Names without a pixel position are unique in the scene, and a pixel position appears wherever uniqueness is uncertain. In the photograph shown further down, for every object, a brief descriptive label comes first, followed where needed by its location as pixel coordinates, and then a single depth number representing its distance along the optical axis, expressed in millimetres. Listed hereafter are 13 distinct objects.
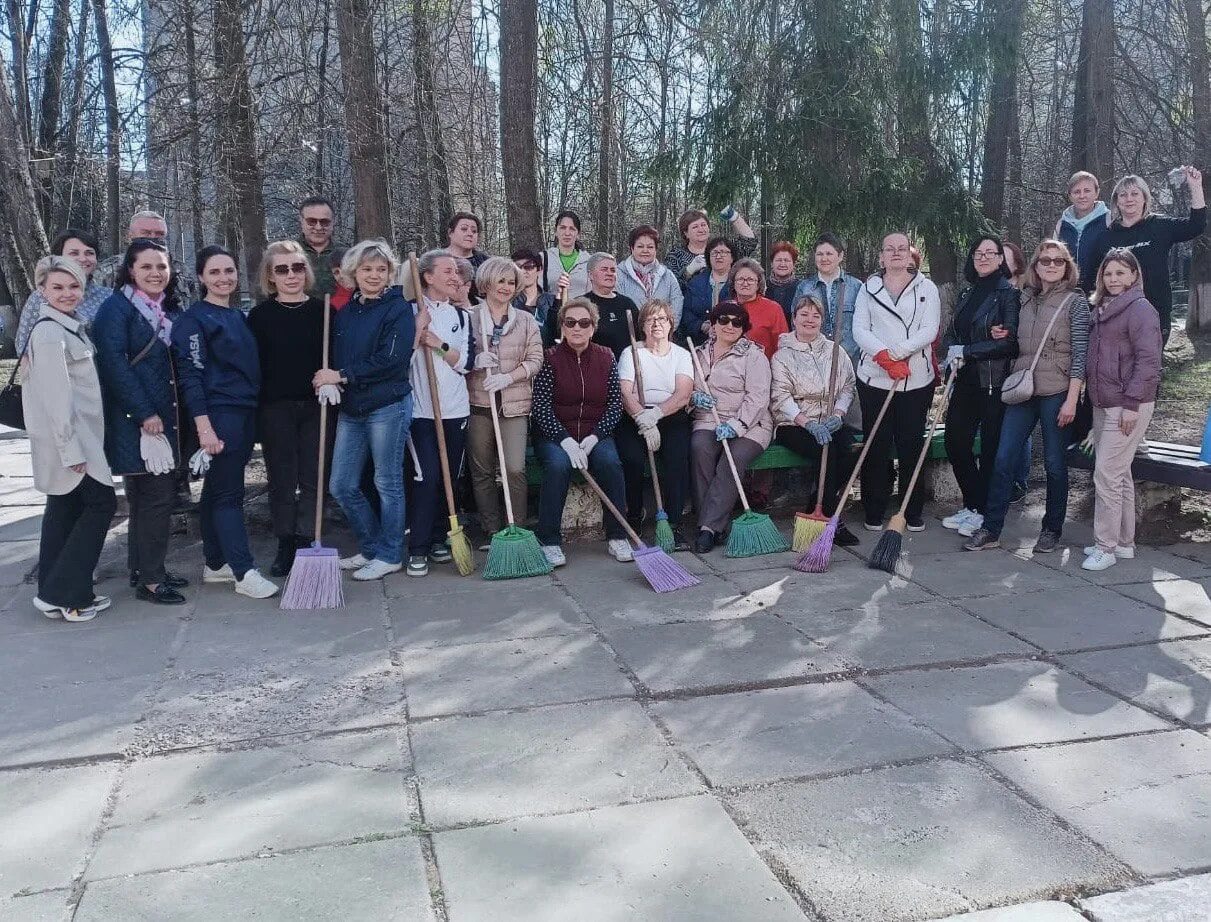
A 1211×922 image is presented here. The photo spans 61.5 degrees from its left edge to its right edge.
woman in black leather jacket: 5863
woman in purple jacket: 5293
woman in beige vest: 5617
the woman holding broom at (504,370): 5695
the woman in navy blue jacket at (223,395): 4902
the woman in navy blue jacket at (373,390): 5219
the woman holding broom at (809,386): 6168
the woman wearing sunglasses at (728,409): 6055
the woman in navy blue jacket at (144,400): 4734
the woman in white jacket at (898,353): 6020
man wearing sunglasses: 6004
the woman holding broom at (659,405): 6051
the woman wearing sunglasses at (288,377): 5203
